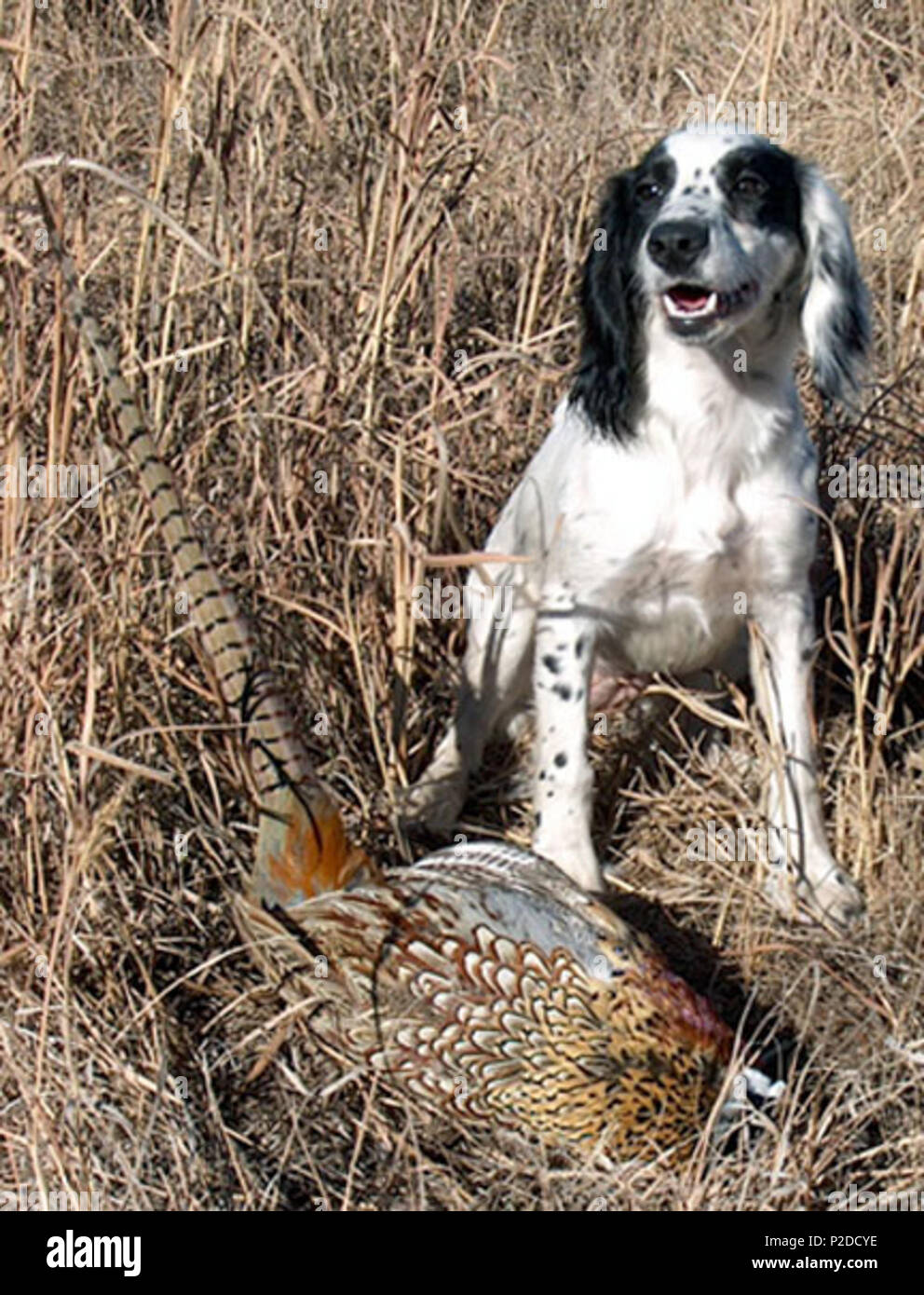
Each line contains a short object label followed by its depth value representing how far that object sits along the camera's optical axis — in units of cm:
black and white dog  325
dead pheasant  251
